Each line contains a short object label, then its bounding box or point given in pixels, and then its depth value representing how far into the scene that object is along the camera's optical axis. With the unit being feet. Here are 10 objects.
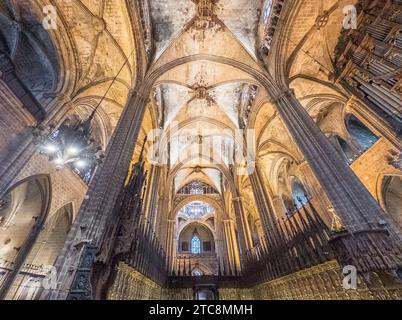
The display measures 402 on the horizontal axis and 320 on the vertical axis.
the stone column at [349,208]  13.71
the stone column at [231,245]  45.11
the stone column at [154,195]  34.00
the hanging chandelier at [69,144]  18.30
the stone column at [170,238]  43.32
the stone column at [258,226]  59.38
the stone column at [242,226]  40.63
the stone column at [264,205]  31.96
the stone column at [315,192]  33.71
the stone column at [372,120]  23.82
